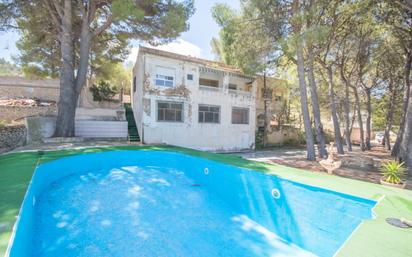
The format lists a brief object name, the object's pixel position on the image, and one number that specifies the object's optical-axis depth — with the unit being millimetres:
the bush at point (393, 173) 6750
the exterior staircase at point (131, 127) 17328
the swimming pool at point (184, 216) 4684
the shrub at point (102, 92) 25531
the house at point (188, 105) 16484
